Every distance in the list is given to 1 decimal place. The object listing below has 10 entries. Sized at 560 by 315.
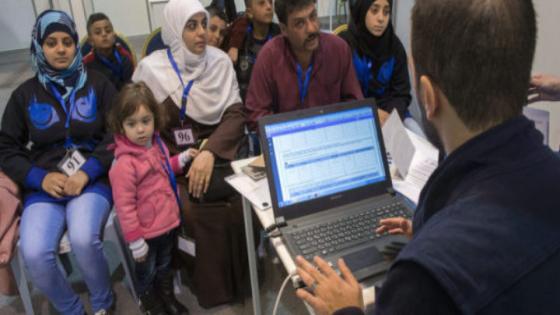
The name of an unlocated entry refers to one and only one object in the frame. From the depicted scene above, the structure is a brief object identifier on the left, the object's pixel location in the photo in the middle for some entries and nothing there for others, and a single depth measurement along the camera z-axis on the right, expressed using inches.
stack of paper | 56.6
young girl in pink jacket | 70.6
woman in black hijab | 94.0
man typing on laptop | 23.0
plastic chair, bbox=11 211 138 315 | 71.1
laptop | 46.9
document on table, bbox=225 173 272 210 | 54.7
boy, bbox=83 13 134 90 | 110.4
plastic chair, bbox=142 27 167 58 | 107.7
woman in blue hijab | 71.8
